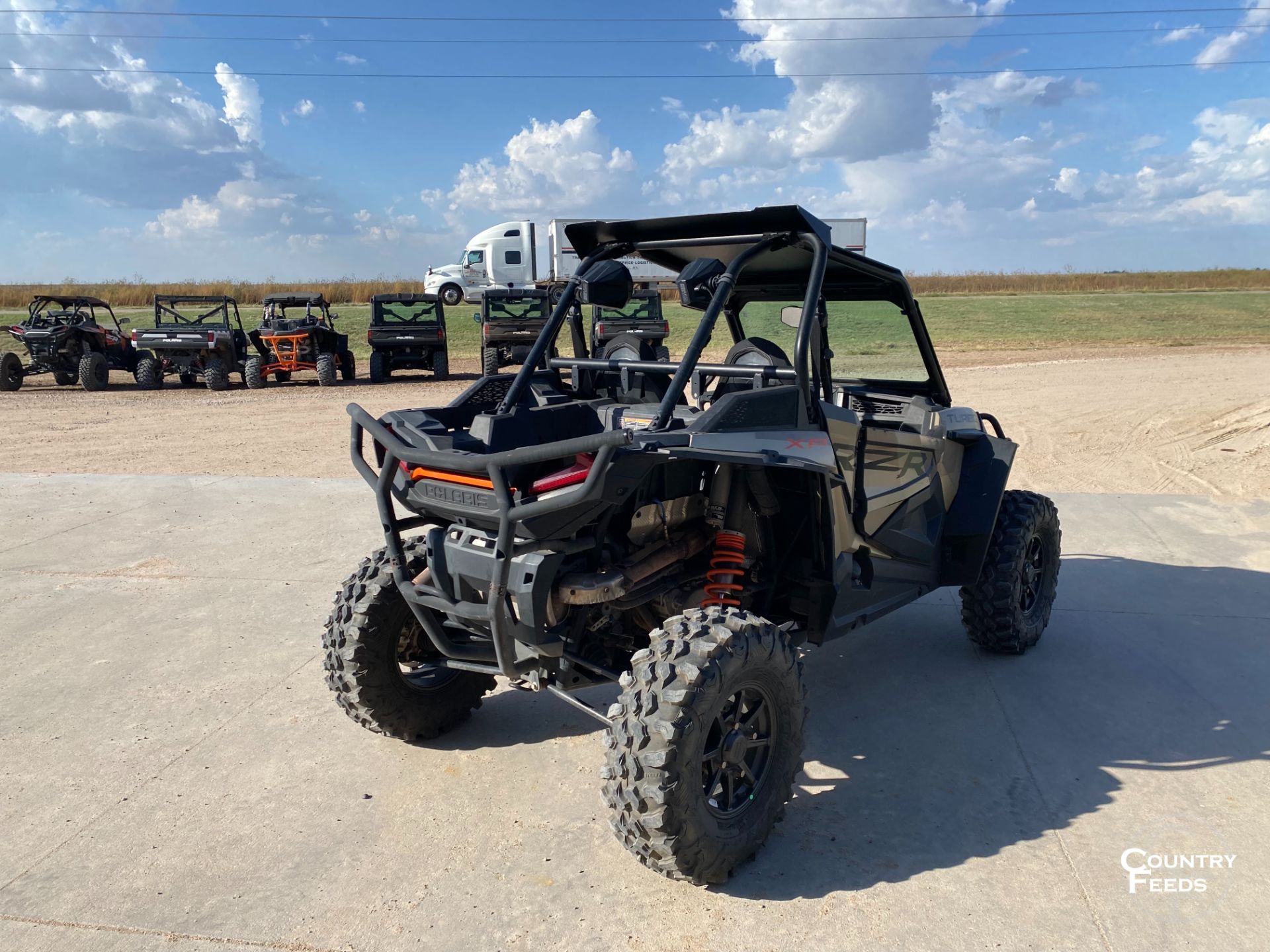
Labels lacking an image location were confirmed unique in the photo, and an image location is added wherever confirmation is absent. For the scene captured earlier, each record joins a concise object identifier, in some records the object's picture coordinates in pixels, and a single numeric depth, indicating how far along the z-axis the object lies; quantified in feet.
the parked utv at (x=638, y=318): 60.75
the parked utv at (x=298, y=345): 62.44
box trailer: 106.73
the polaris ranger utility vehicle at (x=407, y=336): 64.75
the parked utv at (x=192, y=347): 60.70
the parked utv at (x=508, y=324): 65.57
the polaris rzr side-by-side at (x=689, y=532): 9.49
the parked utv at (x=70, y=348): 60.34
